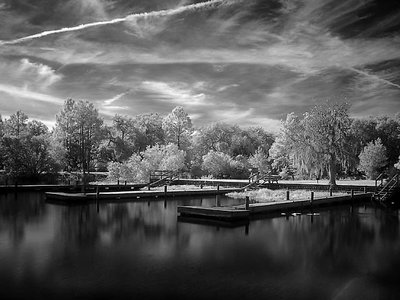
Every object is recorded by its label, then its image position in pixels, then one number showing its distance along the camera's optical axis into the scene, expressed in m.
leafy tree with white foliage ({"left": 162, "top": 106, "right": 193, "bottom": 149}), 70.06
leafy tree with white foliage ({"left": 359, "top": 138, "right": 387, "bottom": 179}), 55.05
